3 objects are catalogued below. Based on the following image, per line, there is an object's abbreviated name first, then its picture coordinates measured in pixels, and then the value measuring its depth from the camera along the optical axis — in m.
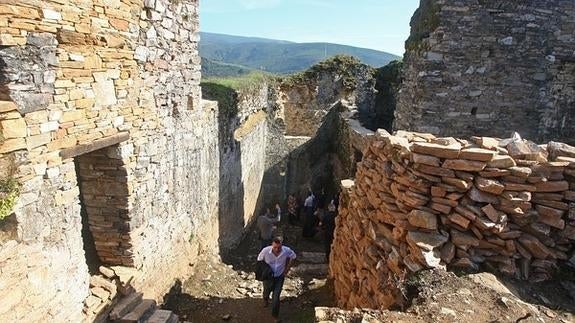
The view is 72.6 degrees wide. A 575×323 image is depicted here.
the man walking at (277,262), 6.45
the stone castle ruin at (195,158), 3.75
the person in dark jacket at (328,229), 9.93
